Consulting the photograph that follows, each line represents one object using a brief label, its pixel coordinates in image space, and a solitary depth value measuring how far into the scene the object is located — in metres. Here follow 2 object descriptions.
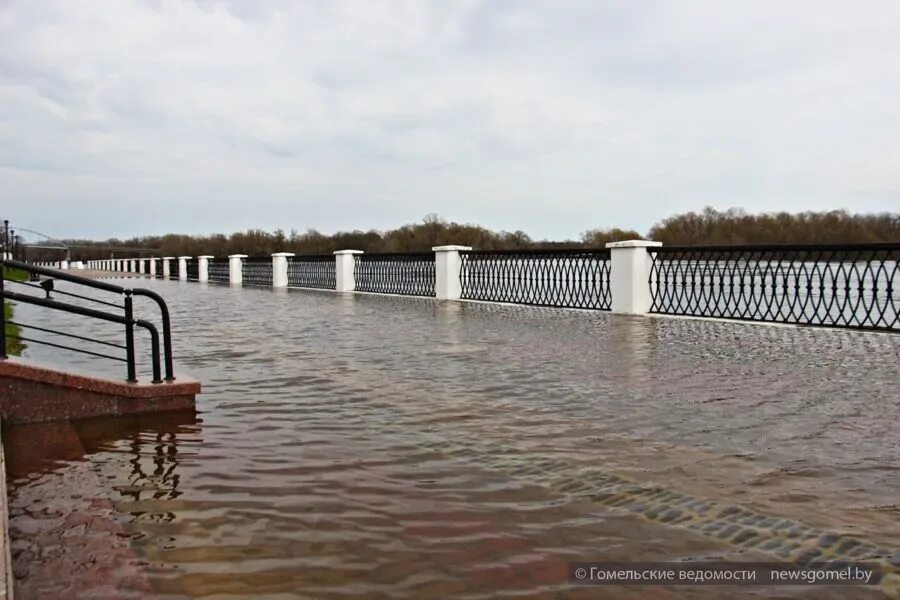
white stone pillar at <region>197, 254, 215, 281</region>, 33.75
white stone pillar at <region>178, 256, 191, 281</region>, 36.16
